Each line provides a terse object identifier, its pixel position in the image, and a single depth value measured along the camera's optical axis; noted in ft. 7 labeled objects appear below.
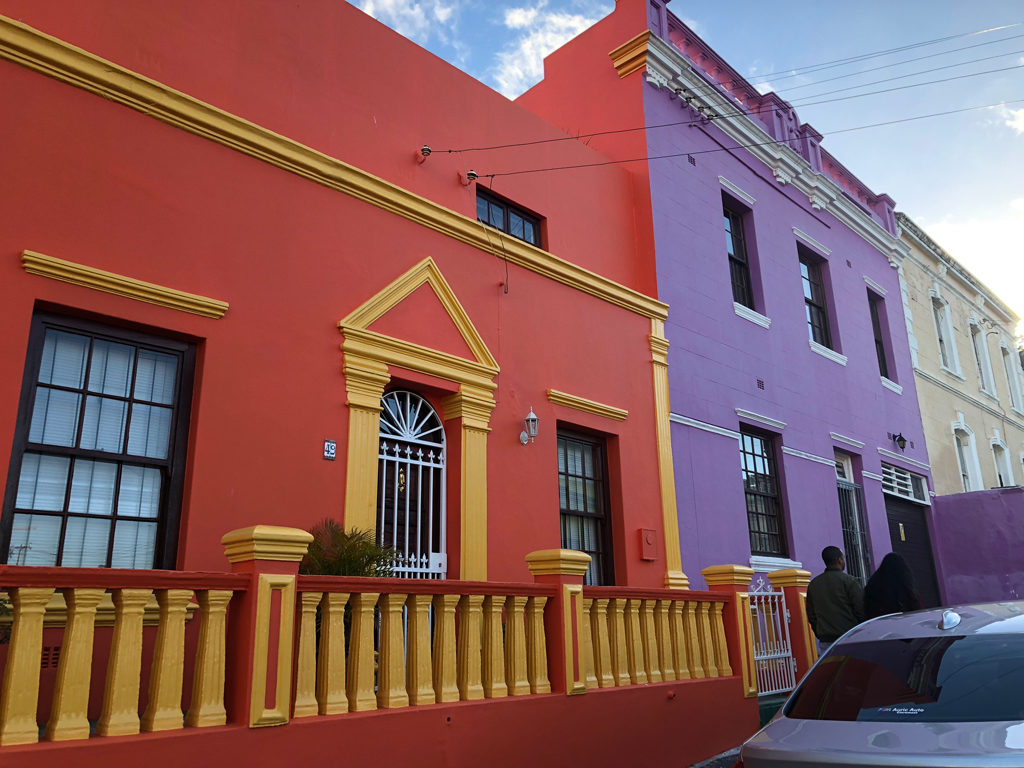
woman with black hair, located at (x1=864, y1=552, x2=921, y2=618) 22.82
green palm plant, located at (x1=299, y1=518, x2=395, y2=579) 20.89
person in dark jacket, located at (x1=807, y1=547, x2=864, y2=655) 24.29
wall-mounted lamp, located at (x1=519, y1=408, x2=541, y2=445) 28.78
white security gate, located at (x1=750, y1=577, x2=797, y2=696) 28.48
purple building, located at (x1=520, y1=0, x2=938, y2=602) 37.09
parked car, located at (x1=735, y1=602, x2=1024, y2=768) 10.12
